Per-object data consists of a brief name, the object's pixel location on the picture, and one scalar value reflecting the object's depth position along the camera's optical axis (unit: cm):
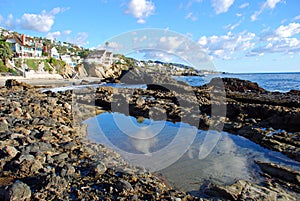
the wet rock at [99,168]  639
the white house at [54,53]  7807
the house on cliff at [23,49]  5828
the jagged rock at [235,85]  3406
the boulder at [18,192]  481
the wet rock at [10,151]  667
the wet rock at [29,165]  607
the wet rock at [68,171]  611
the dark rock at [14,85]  2582
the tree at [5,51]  4895
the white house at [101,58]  8554
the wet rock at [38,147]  717
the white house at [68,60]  8016
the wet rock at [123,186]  555
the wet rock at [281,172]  733
